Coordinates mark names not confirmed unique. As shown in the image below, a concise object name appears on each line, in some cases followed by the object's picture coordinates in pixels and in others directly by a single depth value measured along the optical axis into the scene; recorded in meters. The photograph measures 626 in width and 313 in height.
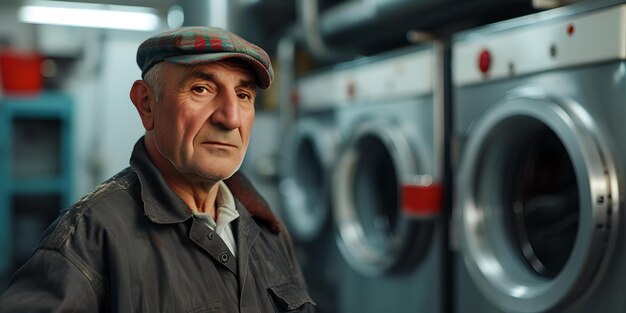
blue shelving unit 4.05
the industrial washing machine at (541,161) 1.45
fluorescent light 4.53
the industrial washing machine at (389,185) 2.11
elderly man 0.93
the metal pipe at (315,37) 2.94
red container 4.12
